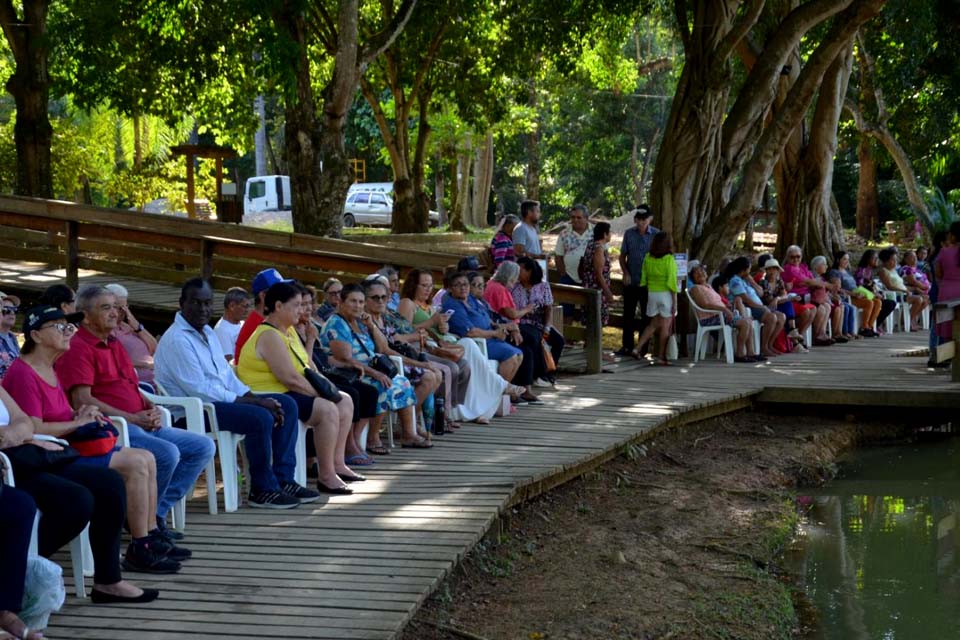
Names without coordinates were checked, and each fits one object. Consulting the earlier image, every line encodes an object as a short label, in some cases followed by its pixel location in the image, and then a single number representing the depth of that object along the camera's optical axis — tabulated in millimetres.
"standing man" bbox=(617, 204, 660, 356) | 13602
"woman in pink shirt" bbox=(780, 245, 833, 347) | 15602
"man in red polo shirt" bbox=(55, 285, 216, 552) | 5938
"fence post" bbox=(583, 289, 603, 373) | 12430
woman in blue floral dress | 8250
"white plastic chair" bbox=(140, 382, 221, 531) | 6637
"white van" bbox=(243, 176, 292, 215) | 44938
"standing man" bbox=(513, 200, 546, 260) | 12852
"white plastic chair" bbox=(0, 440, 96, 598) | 4879
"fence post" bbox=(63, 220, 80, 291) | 13711
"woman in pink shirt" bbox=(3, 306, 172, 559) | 5355
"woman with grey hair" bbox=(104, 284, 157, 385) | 7664
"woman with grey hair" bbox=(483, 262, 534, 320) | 10875
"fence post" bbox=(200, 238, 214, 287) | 13508
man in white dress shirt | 6742
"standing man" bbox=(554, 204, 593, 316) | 13734
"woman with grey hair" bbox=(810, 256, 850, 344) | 16484
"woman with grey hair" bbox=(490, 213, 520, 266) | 12367
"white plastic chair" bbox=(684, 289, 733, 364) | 13930
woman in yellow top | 7211
